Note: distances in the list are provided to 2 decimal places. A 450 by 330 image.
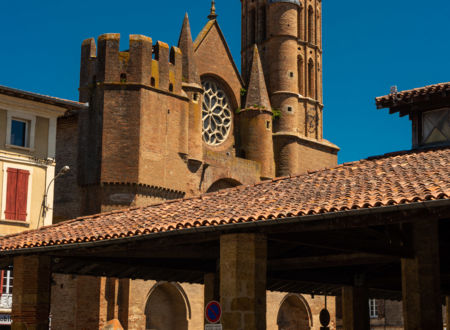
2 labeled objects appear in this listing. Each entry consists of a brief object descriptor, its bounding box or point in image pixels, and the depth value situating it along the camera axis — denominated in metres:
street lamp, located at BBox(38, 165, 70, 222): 31.25
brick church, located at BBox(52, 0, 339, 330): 36.28
